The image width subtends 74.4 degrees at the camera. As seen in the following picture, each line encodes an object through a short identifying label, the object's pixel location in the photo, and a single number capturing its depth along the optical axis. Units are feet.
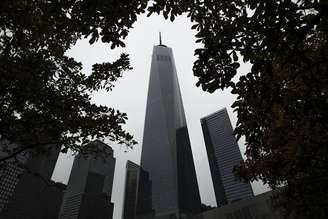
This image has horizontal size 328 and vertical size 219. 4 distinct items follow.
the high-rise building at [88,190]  432.66
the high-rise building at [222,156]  486.26
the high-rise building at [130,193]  485.97
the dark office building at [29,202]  317.01
